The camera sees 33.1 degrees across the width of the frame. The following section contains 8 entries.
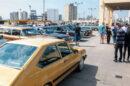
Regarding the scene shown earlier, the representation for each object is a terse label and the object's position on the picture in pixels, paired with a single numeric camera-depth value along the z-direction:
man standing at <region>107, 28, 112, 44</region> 18.87
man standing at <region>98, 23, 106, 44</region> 18.75
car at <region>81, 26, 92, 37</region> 28.37
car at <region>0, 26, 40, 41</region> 14.11
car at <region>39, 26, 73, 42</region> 17.97
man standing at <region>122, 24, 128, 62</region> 10.18
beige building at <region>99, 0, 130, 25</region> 31.13
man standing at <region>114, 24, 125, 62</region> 10.09
